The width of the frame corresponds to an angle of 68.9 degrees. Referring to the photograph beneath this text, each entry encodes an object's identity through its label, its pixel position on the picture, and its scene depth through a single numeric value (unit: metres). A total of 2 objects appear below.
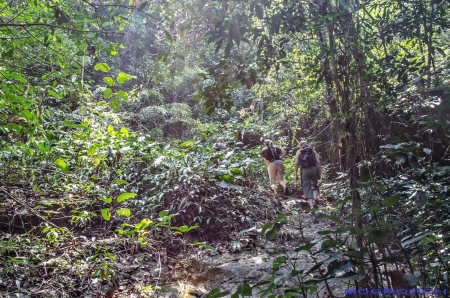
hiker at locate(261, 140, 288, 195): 7.70
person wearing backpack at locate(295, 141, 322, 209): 7.38
